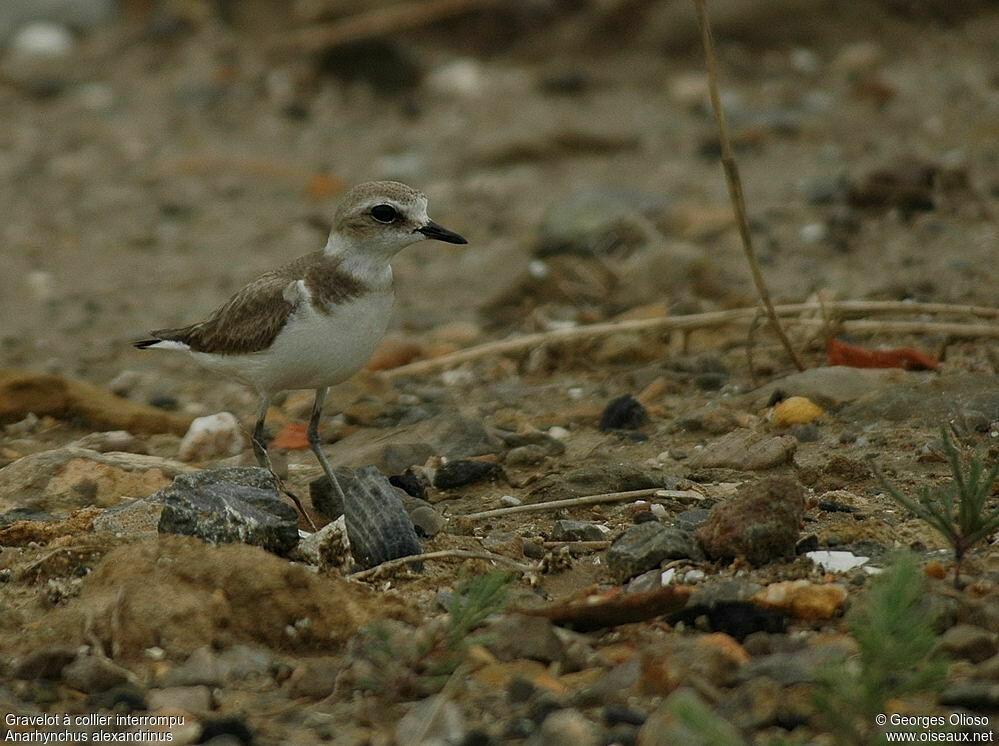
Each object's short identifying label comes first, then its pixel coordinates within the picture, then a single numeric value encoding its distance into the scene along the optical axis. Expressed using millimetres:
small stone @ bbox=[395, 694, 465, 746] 6211
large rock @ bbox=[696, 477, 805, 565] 7953
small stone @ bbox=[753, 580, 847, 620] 7273
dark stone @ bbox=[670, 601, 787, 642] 7113
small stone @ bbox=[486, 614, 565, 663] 7004
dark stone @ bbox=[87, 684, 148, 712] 6809
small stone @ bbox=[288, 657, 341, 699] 6891
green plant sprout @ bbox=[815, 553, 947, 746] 5559
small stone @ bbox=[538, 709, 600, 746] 6039
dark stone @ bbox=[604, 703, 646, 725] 6277
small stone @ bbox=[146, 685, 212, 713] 6754
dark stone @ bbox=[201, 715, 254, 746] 6430
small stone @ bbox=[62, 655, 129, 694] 6937
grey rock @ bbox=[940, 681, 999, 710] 6117
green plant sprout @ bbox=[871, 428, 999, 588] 7172
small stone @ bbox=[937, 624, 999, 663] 6625
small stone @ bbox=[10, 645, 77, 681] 7051
